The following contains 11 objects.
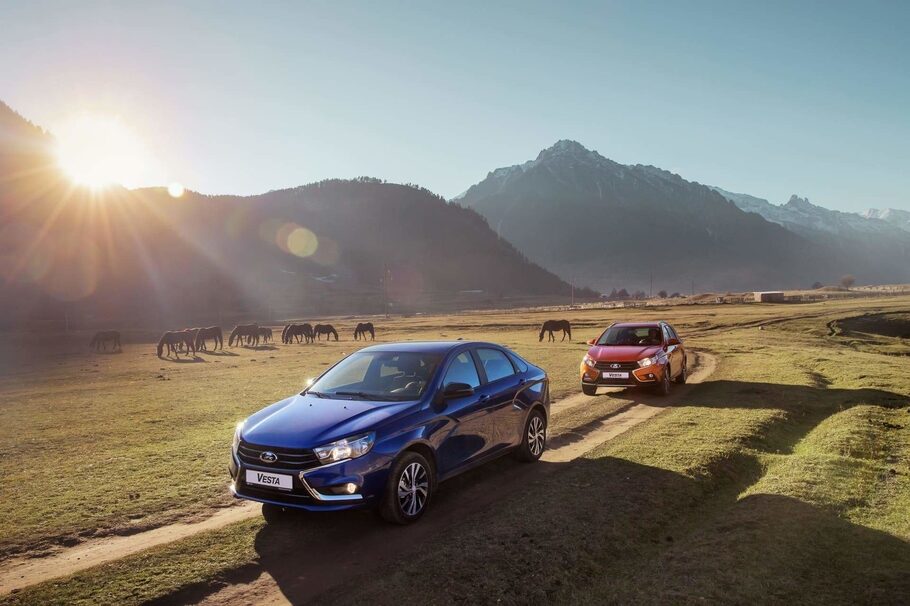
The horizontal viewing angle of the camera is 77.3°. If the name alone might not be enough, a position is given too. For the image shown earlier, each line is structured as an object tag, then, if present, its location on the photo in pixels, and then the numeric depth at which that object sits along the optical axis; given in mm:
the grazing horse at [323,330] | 49906
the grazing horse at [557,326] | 41484
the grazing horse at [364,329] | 50256
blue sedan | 6035
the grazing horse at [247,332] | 47231
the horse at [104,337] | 44531
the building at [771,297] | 87812
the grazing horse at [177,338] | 38031
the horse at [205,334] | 41750
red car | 14773
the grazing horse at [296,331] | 48906
